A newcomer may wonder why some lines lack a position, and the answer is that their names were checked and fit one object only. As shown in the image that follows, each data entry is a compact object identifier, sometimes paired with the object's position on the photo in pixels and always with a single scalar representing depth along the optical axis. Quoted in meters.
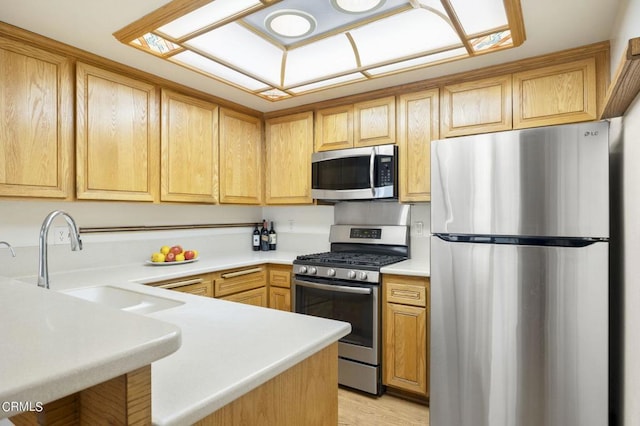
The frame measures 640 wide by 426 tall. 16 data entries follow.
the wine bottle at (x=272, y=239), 3.70
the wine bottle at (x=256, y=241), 3.70
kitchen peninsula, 0.68
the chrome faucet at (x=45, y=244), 1.45
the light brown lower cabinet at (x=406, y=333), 2.36
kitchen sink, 1.48
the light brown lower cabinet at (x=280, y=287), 2.96
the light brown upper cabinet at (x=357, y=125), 2.80
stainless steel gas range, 2.51
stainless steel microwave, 2.74
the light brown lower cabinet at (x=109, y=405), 0.50
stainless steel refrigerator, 1.63
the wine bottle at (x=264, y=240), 3.70
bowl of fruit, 2.70
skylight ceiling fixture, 1.75
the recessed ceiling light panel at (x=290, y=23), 1.91
